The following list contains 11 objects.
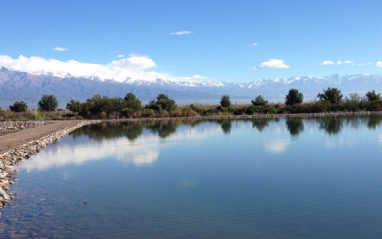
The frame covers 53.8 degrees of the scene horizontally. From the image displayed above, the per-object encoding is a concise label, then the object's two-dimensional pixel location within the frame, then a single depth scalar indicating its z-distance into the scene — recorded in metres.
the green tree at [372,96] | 43.41
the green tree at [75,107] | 40.25
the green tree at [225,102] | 44.28
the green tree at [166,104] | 40.97
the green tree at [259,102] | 43.22
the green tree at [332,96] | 43.25
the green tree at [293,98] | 43.69
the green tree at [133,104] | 39.78
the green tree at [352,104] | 41.09
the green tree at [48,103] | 42.34
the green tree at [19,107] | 40.03
